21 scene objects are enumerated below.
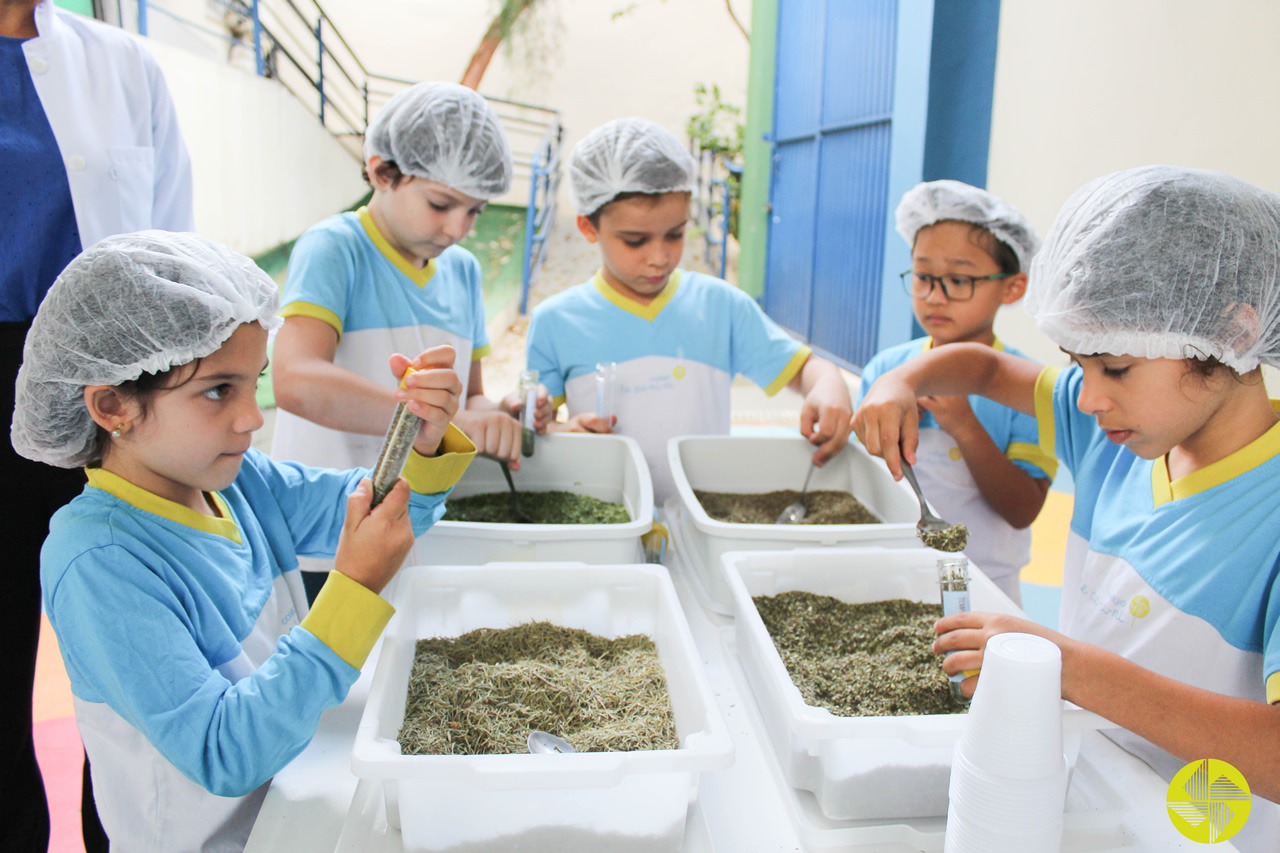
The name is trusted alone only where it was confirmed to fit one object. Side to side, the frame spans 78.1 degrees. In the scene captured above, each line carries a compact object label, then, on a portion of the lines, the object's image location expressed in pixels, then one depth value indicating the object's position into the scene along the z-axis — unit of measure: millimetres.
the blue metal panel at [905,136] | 2990
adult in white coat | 1097
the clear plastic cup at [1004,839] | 453
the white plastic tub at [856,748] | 605
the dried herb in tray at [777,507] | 1193
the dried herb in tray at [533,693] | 671
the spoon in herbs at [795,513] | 1194
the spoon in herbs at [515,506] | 1185
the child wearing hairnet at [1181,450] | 649
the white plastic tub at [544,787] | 554
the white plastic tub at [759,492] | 987
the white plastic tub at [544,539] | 974
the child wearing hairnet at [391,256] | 1240
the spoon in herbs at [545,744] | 651
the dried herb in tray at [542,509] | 1181
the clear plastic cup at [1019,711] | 427
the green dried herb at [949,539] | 877
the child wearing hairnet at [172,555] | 644
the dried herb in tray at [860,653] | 718
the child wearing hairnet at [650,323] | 1472
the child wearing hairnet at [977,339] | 1352
